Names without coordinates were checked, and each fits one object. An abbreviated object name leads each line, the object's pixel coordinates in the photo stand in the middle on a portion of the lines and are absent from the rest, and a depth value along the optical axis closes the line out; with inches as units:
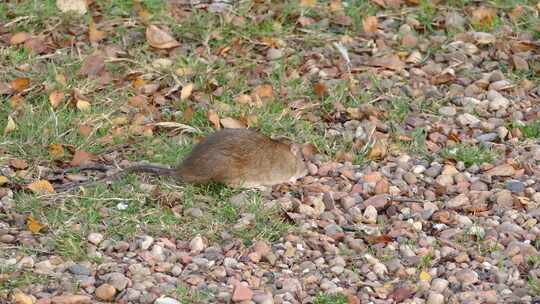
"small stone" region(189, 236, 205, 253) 422.3
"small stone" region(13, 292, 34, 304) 376.8
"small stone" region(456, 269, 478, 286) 409.7
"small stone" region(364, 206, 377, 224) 455.8
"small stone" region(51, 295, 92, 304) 378.0
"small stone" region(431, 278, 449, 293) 405.4
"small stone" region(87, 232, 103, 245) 421.7
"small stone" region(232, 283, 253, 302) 386.3
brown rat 462.3
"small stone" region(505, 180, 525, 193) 480.7
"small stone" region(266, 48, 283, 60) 597.6
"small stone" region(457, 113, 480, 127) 546.9
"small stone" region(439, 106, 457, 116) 555.8
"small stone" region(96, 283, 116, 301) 384.8
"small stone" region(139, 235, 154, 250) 420.8
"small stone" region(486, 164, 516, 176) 494.9
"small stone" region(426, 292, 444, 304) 396.2
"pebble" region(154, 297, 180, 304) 382.0
